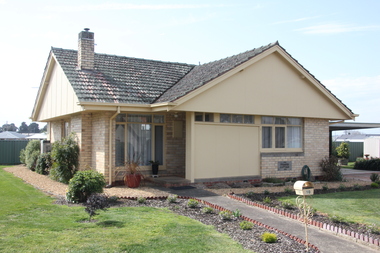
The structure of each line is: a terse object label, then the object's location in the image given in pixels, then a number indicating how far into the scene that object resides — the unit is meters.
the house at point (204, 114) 14.13
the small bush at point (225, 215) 8.78
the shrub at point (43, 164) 19.47
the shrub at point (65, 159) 15.42
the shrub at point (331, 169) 17.20
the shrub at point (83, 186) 10.44
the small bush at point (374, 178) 16.08
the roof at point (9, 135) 39.36
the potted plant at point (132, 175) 13.58
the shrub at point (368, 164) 23.84
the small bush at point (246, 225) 7.98
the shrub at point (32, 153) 22.06
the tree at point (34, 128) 100.70
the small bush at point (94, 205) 8.35
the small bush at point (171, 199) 10.92
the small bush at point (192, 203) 10.22
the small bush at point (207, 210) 9.57
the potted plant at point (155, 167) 15.18
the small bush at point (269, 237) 7.08
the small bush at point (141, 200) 10.83
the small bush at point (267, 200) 10.89
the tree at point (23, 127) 103.89
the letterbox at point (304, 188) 6.73
